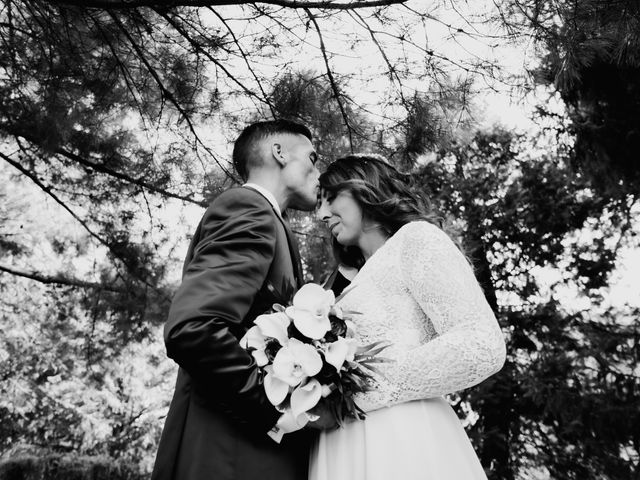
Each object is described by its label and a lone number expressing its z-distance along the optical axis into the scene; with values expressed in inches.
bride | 68.1
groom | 63.8
